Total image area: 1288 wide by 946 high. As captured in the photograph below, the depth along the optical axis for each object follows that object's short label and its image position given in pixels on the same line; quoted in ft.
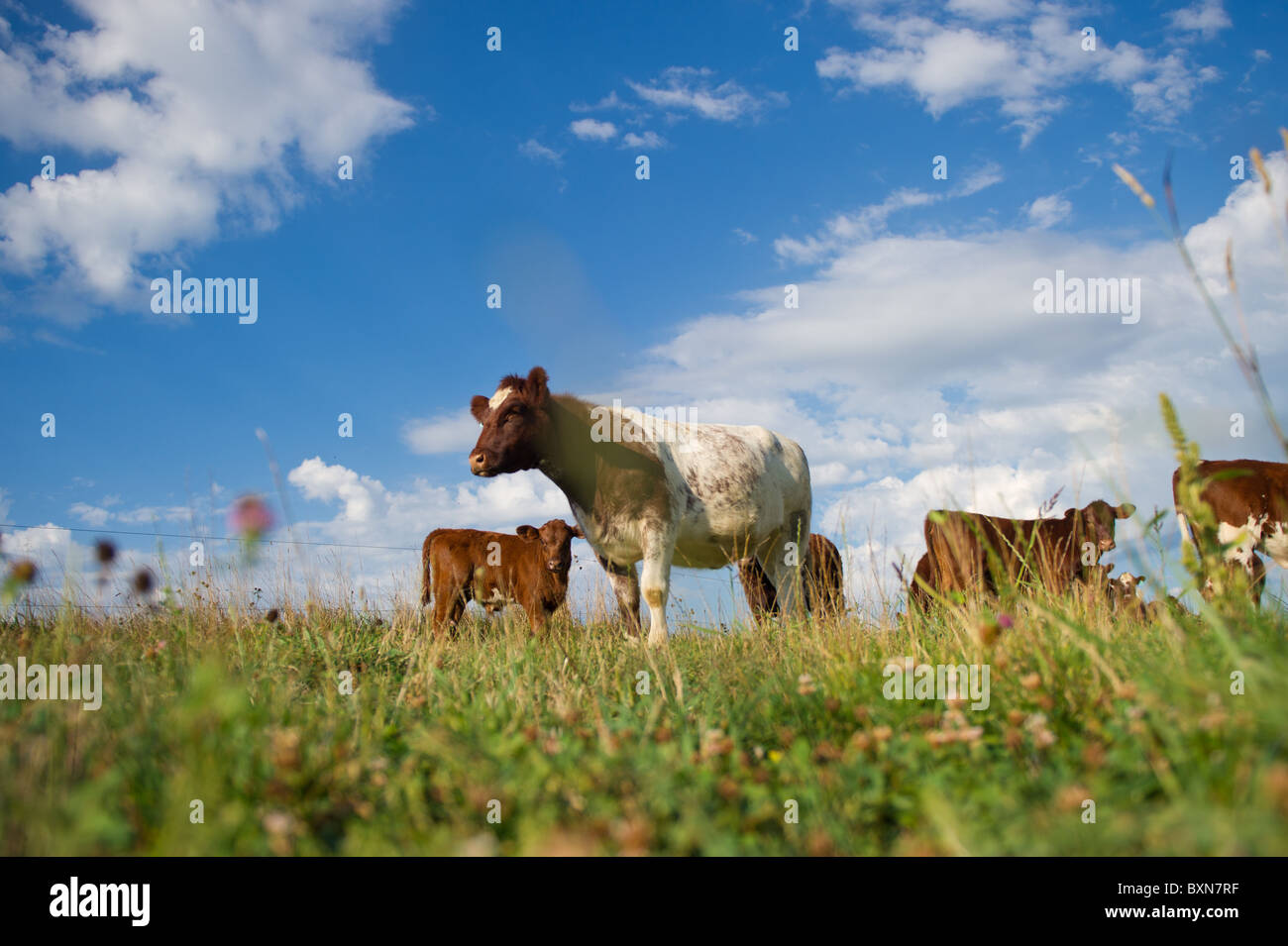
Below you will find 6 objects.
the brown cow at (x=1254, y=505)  33.42
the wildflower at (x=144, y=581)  14.55
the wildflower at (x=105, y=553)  12.72
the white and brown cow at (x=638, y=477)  29.50
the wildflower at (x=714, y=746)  10.80
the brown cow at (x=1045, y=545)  27.79
